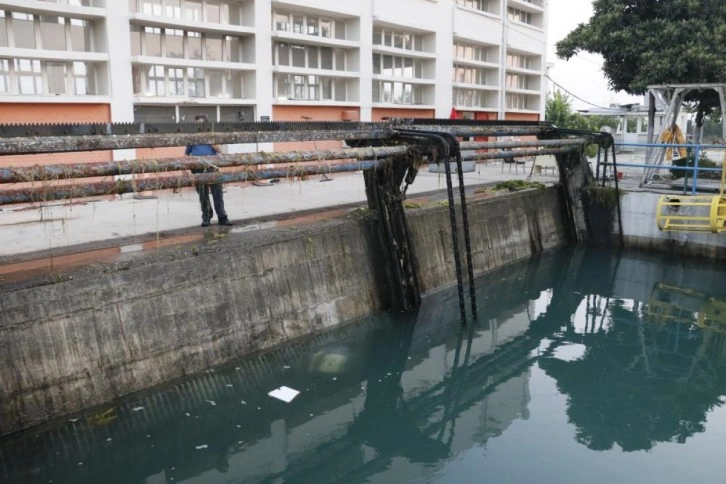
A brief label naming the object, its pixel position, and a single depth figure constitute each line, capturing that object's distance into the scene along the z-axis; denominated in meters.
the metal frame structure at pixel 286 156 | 6.57
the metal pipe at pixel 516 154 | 12.46
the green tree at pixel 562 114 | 40.25
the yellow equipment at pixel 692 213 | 12.33
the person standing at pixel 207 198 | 9.77
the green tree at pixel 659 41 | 18.12
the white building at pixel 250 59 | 15.07
